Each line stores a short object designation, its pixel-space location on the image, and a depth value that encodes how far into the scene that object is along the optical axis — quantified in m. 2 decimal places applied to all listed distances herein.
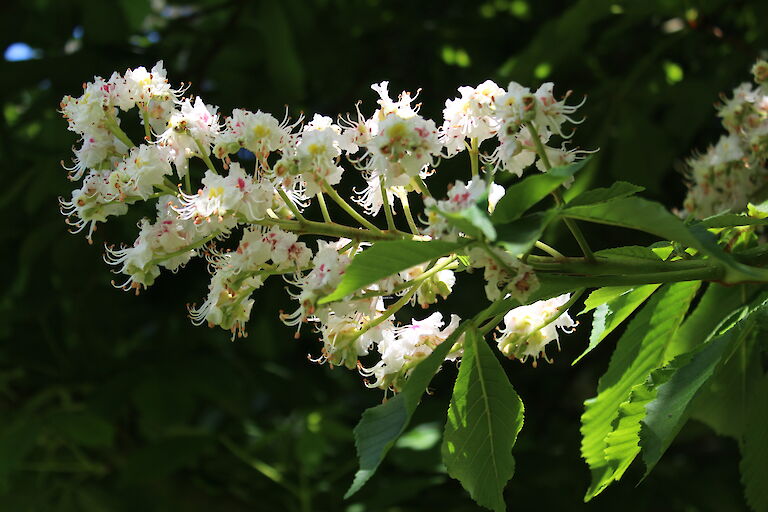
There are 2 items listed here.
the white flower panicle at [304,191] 0.64
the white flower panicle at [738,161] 0.80
